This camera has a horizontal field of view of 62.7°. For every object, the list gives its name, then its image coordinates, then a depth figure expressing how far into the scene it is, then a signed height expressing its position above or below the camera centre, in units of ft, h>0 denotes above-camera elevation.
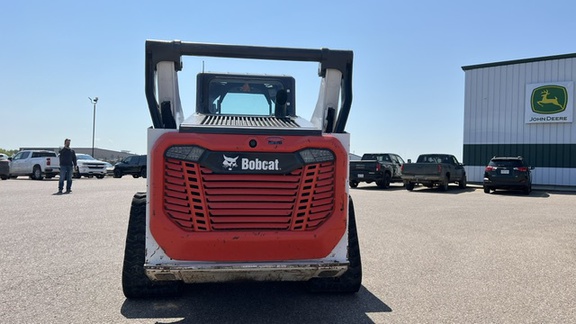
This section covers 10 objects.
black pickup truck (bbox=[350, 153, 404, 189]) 73.20 -0.98
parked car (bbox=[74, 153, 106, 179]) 97.19 -2.11
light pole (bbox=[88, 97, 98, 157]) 165.37 +12.79
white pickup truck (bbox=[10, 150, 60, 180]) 90.07 -1.37
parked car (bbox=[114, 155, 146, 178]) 105.29 -1.85
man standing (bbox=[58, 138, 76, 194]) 52.03 -0.64
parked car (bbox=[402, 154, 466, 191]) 67.46 -0.89
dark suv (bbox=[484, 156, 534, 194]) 63.87 -1.07
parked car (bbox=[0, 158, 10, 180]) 93.61 -2.26
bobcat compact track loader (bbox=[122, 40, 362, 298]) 11.89 -1.09
